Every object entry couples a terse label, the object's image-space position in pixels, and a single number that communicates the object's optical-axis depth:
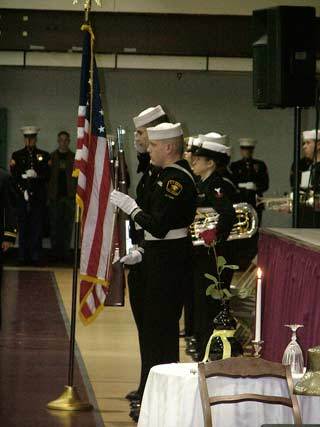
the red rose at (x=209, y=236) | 8.50
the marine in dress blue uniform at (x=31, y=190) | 23.43
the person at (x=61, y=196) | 24.16
